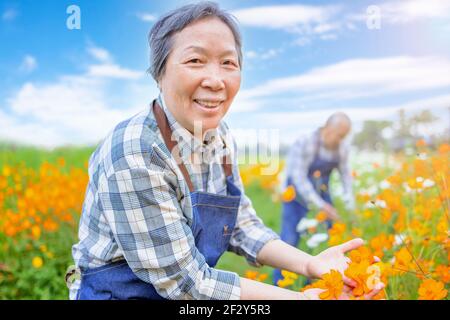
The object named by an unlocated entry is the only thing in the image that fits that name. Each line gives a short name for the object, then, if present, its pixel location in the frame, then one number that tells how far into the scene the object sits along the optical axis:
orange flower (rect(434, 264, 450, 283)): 1.42
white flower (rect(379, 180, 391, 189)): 2.30
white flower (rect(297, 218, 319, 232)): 2.22
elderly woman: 1.19
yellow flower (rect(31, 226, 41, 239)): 2.45
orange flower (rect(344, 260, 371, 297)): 1.13
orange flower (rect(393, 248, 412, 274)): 1.37
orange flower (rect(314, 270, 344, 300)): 1.14
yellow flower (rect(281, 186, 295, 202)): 2.10
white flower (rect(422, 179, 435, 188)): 1.60
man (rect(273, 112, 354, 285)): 2.63
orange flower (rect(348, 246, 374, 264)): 1.16
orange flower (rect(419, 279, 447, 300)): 1.25
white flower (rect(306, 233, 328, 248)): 2.06
